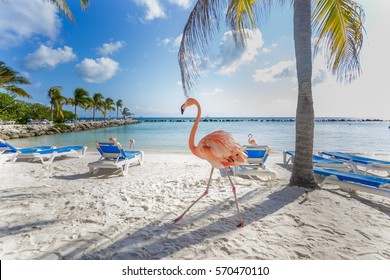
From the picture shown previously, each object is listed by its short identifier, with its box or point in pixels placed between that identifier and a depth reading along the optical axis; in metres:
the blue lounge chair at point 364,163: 5.78
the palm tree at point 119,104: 76.75
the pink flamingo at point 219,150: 2.77
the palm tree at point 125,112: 92.18
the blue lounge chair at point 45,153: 7.23
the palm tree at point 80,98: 41.78
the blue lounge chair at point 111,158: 5.62
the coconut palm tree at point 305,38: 3.86
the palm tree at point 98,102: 52.38
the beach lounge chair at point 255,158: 5.54
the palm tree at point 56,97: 33.31
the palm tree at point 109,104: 62.12
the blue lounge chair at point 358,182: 3.82
